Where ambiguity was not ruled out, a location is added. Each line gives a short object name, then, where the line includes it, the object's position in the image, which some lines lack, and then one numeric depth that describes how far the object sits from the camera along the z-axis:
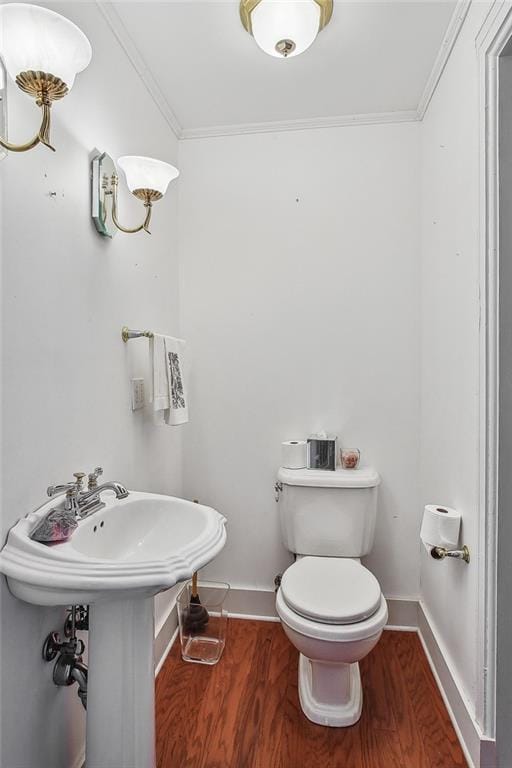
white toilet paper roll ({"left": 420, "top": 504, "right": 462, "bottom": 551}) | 1.36
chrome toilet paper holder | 1.30
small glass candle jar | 1.85
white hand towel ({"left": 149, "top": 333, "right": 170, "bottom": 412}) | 1.51
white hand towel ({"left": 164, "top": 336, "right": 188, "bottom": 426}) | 1.59
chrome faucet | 1.01
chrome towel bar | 1.43
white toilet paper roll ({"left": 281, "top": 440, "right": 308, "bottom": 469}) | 1.84
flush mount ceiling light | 1.22
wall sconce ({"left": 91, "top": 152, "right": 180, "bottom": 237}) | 1.23
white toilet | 1.30
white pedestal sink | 0.84
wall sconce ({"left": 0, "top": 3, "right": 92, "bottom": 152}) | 0.78
